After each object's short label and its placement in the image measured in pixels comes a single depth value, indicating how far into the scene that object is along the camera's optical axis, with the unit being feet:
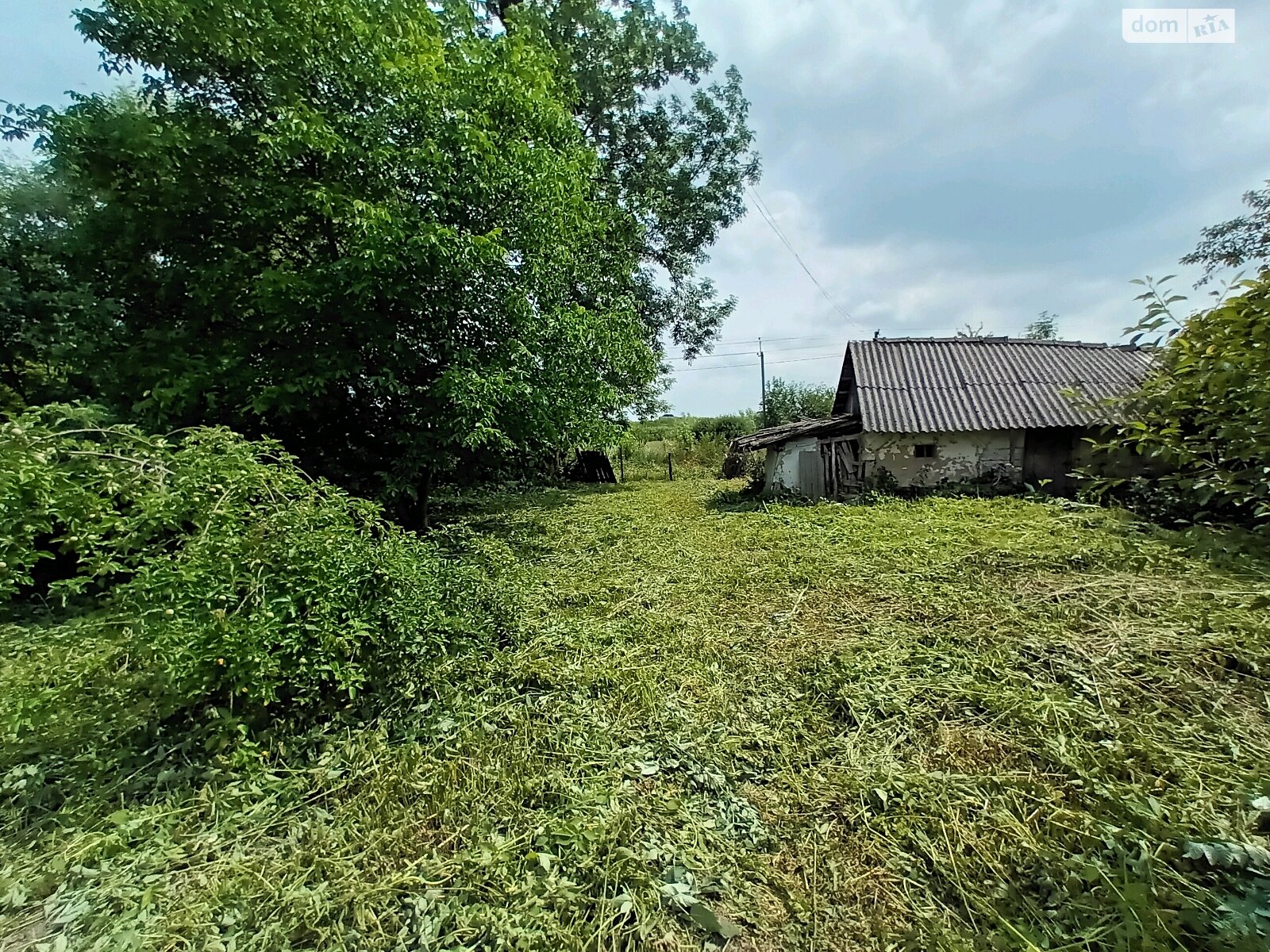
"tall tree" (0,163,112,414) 20.61
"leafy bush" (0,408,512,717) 8.34
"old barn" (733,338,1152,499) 32.30
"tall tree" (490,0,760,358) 35.04
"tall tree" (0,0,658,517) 17.34
